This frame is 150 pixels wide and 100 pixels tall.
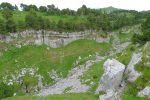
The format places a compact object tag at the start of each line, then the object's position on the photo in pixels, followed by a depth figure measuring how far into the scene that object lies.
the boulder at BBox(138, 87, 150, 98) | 18.48
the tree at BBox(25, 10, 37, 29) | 48.21
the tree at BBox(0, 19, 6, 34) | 43.71
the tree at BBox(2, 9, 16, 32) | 45.95
